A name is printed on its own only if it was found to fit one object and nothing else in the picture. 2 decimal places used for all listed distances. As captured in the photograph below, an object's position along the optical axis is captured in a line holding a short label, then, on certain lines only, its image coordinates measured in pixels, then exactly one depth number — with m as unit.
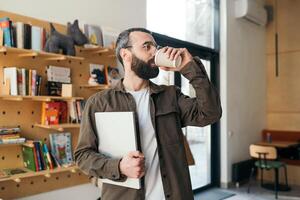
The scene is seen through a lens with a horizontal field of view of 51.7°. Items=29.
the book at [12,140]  2.44
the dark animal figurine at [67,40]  2.72
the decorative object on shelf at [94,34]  3.12
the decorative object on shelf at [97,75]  3.17
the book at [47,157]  2.69
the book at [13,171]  2.48
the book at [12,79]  2.47
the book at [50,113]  2.75
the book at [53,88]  2.79
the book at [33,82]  2.60
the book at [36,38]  2.62
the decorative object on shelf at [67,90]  2.84
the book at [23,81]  2.53
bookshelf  2.55
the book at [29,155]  2.59
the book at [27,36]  2.56
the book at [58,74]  2.83
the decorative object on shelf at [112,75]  3.35
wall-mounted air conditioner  5.64
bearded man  1.28
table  5.37
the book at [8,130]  2.46
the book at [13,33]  2.48
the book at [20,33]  2.52
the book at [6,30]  2.44
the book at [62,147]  2.84
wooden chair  4.95
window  4.35
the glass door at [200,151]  5.03
